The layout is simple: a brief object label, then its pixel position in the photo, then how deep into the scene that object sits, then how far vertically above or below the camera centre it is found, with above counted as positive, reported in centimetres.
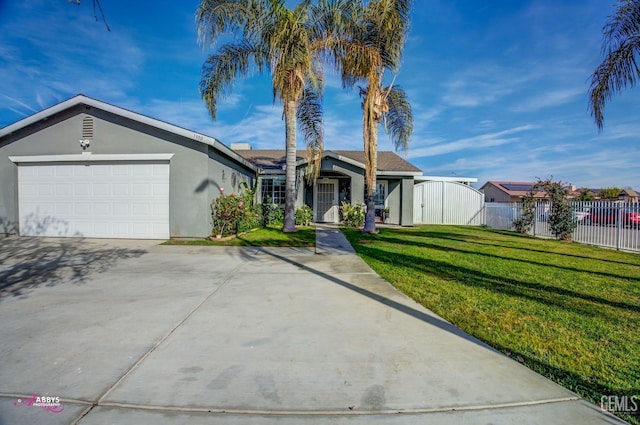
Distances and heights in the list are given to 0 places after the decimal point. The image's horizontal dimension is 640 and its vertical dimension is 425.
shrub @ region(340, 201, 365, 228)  1531 -20
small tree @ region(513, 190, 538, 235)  1466 -11
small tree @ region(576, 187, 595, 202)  2126 +130
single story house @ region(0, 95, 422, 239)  1039 +118
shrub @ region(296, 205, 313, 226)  1503 -32
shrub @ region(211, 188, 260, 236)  1073 -19
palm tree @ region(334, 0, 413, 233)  1049 +559
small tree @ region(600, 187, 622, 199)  3048 +226
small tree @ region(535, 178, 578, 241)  1221 -4
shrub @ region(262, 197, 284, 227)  1579 -25
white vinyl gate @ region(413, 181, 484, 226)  2014 +46
